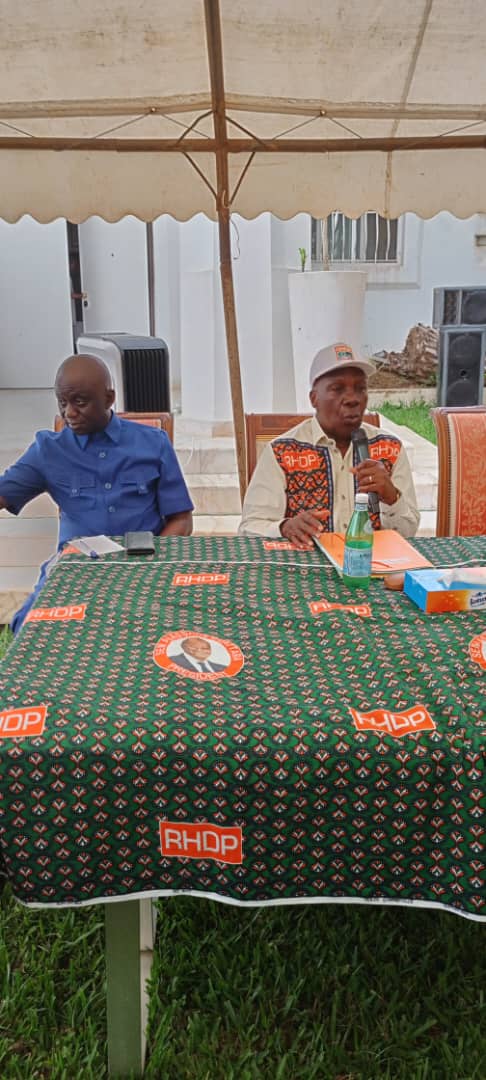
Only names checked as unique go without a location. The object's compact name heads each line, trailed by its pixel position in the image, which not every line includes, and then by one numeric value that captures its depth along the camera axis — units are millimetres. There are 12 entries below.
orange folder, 1922
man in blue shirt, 2516
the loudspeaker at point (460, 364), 8320
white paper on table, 2125
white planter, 6867
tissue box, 1654
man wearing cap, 2420
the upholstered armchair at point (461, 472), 2969
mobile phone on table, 2088
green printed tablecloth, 1143
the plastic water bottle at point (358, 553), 1797
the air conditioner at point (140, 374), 4961
